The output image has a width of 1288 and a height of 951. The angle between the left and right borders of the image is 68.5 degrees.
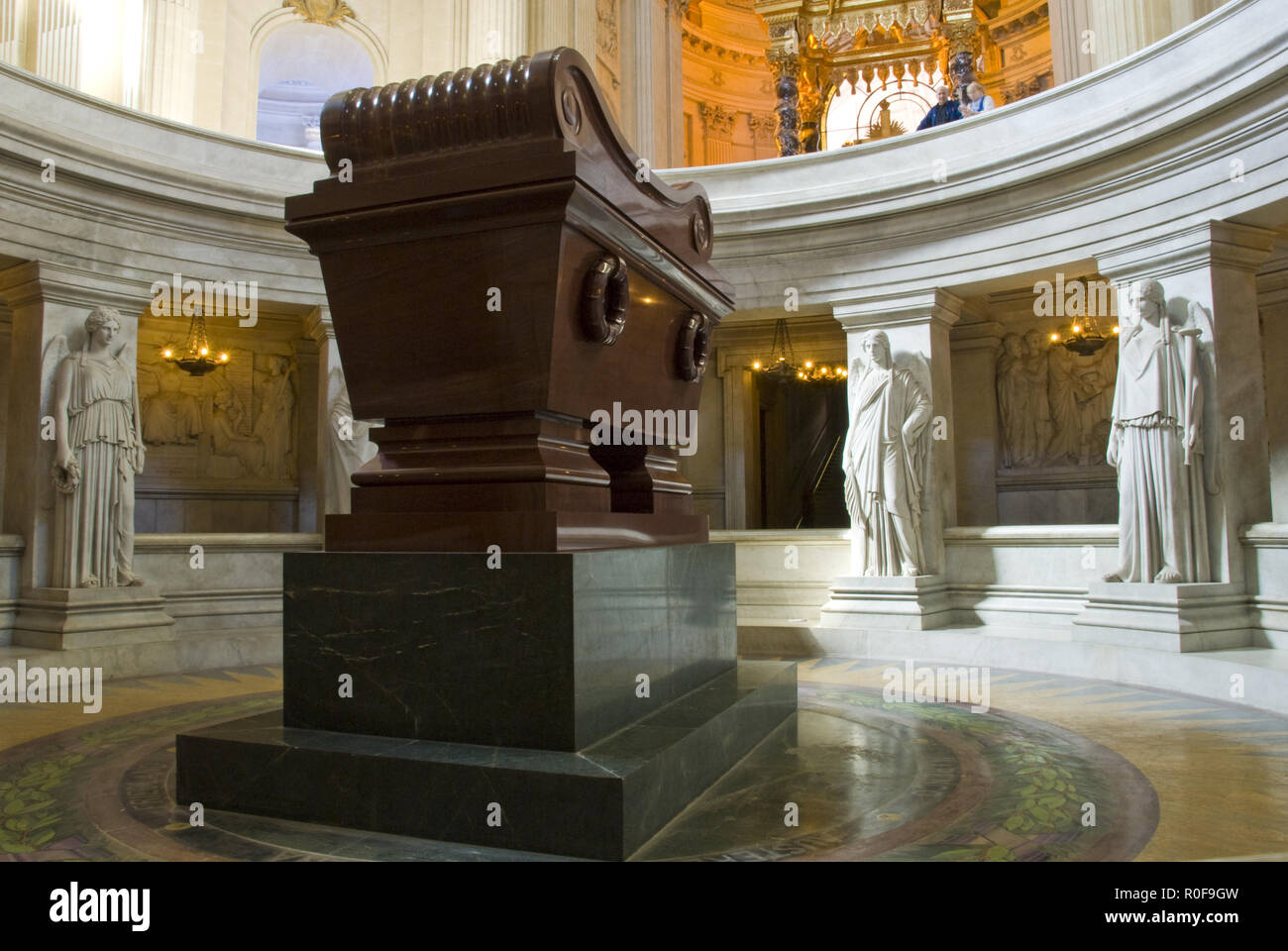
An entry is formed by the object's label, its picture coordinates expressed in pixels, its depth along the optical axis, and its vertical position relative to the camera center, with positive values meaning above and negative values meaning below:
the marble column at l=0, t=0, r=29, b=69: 10.61 +5.80
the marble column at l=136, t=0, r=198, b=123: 11.57 +5.97
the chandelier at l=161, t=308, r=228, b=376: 9.58 +1.95
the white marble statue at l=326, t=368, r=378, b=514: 8.89 +0.88
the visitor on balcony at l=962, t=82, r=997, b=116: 11.49 +5.37
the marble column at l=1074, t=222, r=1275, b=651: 6.48 +0.66
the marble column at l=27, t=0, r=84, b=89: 10.81 +5.78
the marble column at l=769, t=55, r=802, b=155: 13.60 +6.62
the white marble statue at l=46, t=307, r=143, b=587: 7.31 +0.66
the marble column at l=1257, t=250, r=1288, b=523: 8.41 +1.72
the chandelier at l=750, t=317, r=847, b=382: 11.10 +2.02
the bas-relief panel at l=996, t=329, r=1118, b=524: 10.20 +1.12
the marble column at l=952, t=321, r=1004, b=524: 10.50 +1.21
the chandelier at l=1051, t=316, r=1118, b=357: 9.20 +1.89
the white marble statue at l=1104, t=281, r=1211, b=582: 6.62 +0.58
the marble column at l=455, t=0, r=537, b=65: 12.88 +6.96
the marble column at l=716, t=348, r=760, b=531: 11.63 +1.36
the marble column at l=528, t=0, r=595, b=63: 13.28 +7.43
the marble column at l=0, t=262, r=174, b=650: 7.17 +0.56
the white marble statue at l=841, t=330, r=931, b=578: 8.27 +0.68
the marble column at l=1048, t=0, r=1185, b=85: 9.68 +5.28
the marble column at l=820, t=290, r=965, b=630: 8.18 +0.56
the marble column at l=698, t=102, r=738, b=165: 21.67 +9.32
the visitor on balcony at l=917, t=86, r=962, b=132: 11.56 +5.17
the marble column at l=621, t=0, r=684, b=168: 15.86 +7.83
